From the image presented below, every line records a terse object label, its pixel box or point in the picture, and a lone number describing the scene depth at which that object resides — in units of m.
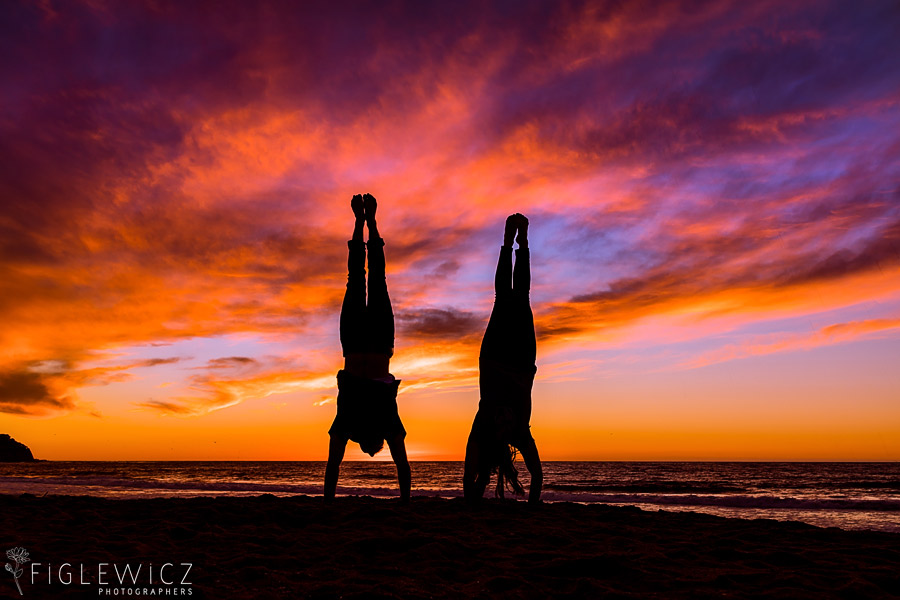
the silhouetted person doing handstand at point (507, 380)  7.78
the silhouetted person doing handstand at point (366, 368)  7.63
